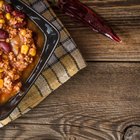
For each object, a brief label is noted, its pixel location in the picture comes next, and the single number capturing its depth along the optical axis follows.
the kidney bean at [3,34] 0.67
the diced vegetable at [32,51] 0.67
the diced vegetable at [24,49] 0.67
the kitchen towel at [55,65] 0.71
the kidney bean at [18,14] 0.68
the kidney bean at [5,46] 0.67
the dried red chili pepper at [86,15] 0.71
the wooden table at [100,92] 0.71
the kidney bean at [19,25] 0.67
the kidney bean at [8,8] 0.68
